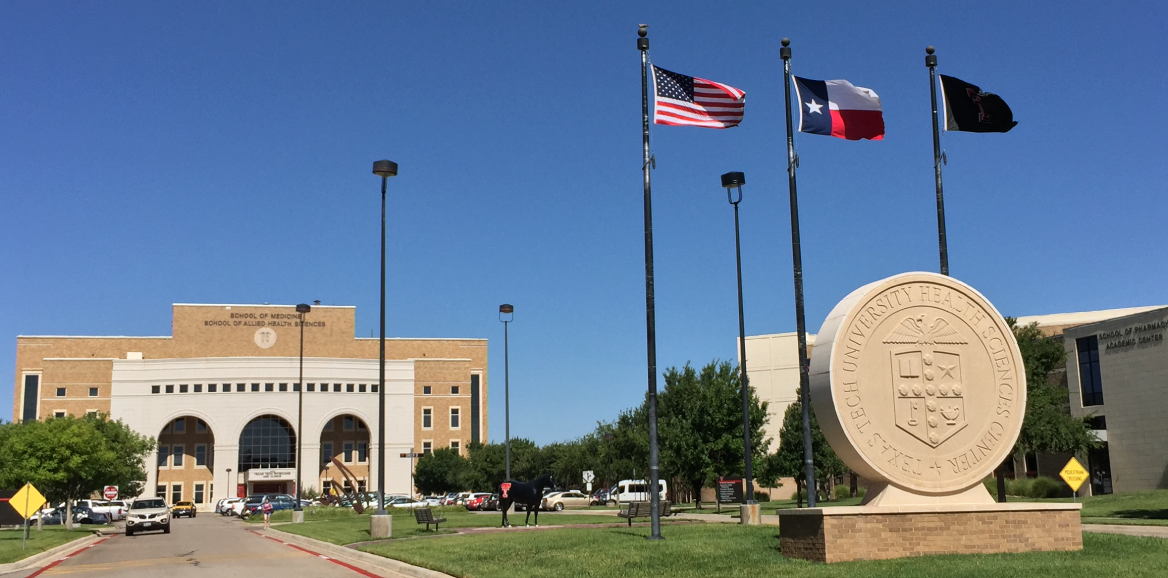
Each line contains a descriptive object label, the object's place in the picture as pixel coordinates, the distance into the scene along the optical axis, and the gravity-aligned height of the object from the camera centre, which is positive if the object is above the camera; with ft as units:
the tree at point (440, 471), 325.83 -13.59
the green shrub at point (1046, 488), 160.76 -11.48
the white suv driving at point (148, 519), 127.13 -10.70
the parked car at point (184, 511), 234.99 -17.93
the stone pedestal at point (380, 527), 87.66 -8.45
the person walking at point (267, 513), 144.92 -11.72
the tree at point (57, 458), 130.72 -2.74
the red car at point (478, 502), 196.66 -14.75
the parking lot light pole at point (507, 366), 150.20 +9.45
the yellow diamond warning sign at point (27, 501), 84.48 -5.33
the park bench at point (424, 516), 94.12 -8.18
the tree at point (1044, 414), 142.31 +0.53
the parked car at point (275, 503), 204.77 -14.70
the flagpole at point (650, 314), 61.31 +7.10
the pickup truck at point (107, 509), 179.53 -13.26
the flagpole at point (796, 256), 72.64 +12.25
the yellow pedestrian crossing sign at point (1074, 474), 84.69 -4.92
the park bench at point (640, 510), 88.74 -7.66
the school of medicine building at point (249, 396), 327.47 +12.96
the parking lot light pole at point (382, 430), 87.76 +0.07
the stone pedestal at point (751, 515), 84.48 -7.77
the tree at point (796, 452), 170.81 -5.15
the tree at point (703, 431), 152.25 -1.04
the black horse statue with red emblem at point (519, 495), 101.14 -6.81
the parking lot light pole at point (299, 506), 144.56 -11.54
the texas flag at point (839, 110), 71.31 +22.53
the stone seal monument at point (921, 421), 49.78 -0.04
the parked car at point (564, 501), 194.37 -15.78
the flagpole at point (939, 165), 72.49 +19.64
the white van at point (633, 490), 206.59 -13.89
